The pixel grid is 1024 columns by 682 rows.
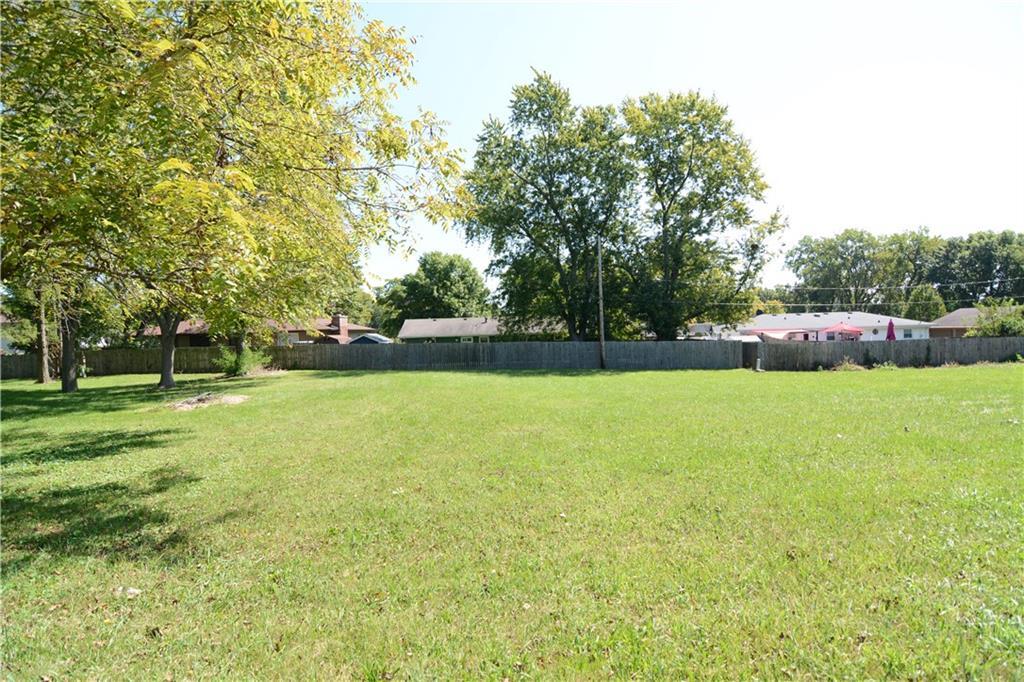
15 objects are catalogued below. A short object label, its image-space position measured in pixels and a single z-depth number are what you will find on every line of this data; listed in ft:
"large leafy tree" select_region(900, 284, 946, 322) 196.95
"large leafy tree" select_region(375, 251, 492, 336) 190.29
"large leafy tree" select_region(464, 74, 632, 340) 106.52
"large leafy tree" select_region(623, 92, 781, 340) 105.91
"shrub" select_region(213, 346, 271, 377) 85.51
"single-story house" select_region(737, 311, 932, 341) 149.79
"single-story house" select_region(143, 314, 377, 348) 130.17
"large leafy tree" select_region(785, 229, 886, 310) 225.15
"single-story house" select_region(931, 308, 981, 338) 152.46
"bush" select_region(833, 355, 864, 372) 82.17
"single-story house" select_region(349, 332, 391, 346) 146.86
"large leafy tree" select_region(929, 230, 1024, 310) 199.21
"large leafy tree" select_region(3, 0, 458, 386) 12.96
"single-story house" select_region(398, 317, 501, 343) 160.04
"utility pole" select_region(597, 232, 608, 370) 90.89
